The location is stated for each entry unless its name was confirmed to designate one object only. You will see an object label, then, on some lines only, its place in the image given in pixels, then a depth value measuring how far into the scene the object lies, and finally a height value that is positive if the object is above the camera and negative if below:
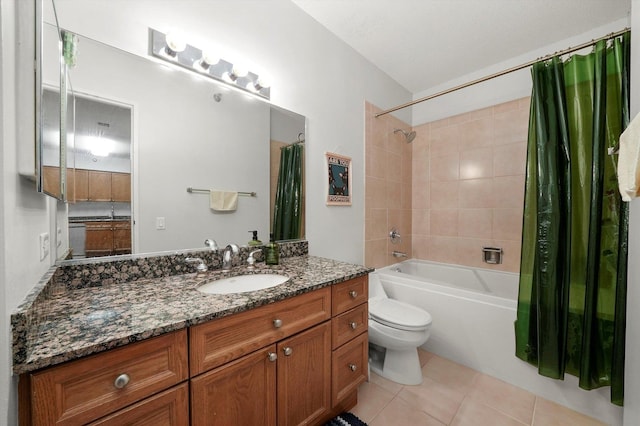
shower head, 2.71 +0.81
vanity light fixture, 1.20 +0.77
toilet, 1.57 -0.83
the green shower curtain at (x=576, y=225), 1.36 -0.08
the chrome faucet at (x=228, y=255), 1.35 -0.26
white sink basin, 1.18 -0.38
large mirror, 1.04 +0.25
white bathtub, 1.45 -0.89
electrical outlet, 0.79 -0.13
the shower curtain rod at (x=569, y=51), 1.33 +0.95
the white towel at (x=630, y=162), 0.74 +0.15
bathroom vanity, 0.60 -0.46
